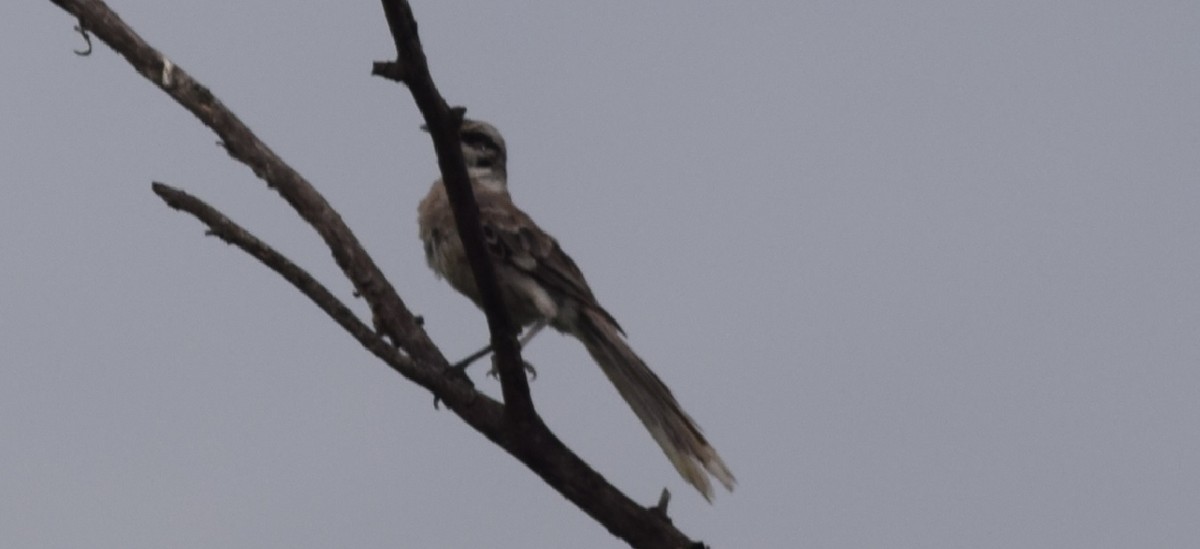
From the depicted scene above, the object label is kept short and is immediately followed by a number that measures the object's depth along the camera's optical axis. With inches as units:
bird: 706.2
